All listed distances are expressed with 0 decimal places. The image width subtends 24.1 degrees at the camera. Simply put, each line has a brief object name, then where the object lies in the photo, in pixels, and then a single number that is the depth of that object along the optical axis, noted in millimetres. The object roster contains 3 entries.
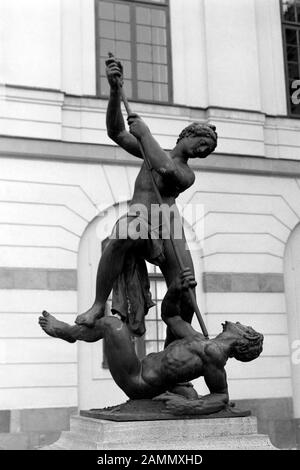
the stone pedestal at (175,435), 5020
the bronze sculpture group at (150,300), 5496
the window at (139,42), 14766
